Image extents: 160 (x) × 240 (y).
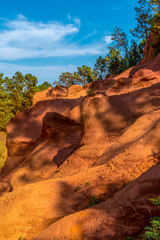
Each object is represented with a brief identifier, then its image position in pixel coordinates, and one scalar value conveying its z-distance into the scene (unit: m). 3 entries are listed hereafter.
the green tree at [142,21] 27.04
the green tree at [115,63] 29.86
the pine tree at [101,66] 33.69
